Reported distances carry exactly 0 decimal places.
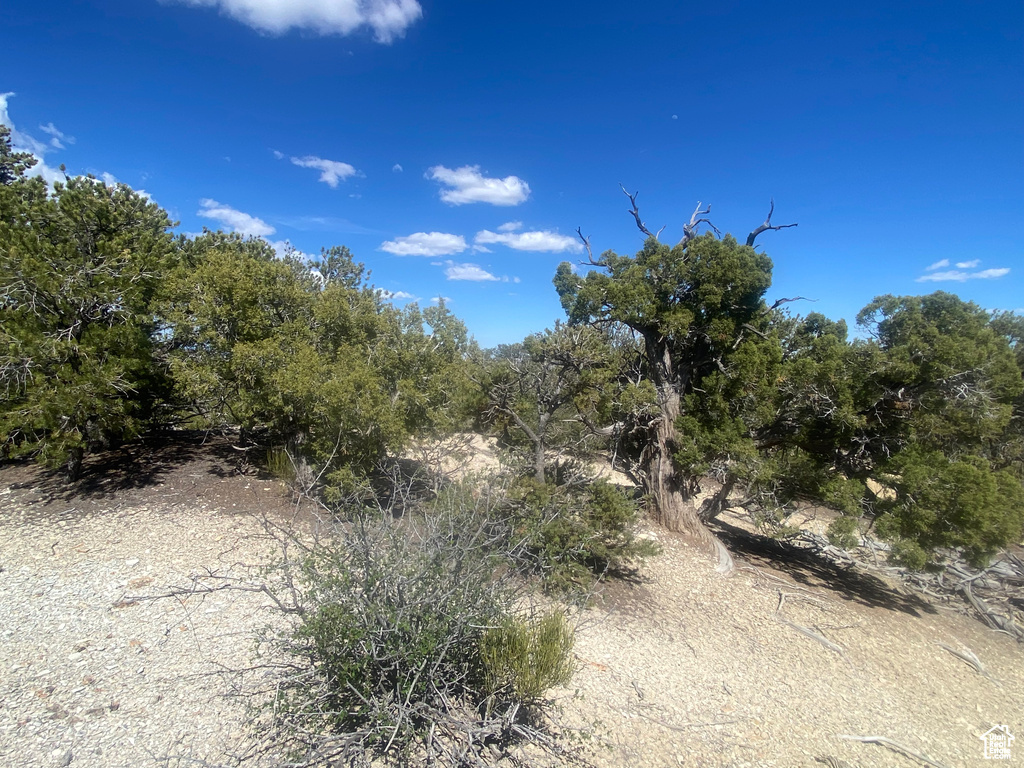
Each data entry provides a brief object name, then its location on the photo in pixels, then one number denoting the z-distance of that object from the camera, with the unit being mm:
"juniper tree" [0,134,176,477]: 7312
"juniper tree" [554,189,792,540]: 9102
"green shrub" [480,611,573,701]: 3947
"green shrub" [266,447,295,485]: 9578
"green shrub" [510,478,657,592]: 7070
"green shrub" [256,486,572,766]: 3662
